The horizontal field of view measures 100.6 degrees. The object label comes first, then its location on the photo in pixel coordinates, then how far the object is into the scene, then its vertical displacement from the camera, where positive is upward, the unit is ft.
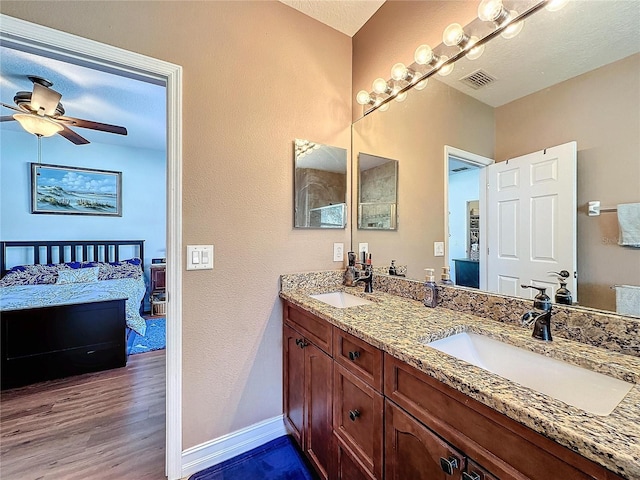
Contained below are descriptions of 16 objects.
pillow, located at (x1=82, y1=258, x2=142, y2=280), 12.14 -1.47
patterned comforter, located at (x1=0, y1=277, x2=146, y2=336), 7.70 -1.81
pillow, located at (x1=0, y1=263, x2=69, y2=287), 10.58 -1.51
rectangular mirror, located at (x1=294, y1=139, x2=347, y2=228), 5.54 +1.16
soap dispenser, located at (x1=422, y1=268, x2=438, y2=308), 4.28 -0.87
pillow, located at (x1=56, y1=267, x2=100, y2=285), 11.20 -1.61
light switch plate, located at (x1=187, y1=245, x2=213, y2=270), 4.50 -0.32
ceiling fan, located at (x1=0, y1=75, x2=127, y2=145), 6.96 +3.55
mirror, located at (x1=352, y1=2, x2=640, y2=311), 2.66 +1.59
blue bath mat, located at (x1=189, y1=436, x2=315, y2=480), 4.45 -3.98
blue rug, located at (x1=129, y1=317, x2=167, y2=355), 9.61 -3.98
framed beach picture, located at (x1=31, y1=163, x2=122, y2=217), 12.29 +2.33
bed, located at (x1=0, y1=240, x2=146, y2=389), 7.16 -2.53
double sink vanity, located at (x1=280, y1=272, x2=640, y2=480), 1.63 -1.35
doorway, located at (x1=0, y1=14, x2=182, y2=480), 4.28 -0.03
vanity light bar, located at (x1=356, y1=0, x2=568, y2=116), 3.49 +2.97
